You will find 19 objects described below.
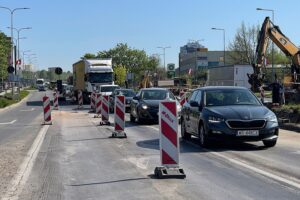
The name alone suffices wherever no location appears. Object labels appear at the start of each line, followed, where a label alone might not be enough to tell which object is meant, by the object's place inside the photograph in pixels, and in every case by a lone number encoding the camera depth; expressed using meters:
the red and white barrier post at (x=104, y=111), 23.12
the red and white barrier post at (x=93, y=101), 34.59
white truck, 45.94
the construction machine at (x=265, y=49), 35.09
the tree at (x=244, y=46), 92.01
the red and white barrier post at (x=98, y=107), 29.16
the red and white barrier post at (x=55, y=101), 38.47
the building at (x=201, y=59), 154.95
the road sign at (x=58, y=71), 54.54
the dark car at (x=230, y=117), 13.58
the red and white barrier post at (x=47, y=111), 24.85
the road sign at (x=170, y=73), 67.45
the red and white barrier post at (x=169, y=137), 9.88
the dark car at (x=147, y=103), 23.30
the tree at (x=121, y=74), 89.30
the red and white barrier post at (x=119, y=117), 17.28
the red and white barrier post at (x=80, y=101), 39.05
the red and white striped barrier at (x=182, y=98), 27.23
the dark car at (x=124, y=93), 33.54
